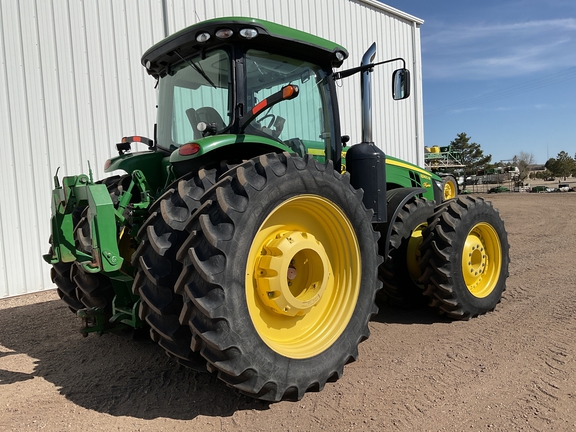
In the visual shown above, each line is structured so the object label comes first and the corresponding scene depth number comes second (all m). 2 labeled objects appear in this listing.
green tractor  2.58
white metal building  6.53
